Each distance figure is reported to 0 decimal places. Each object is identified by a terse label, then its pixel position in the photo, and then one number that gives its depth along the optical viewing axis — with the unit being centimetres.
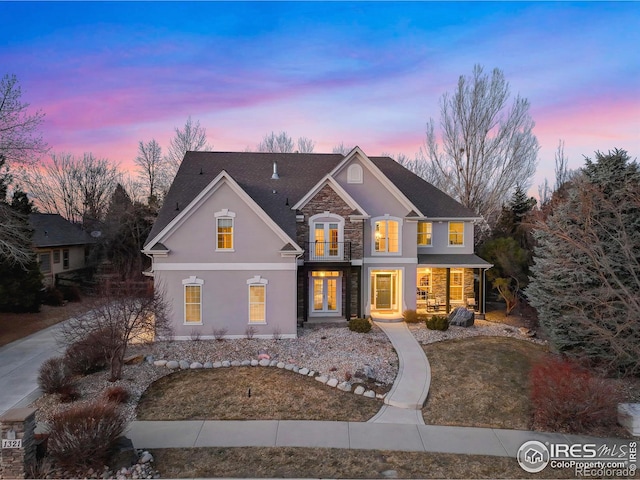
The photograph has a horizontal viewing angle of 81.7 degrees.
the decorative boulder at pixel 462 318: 1823
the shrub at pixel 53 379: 1068
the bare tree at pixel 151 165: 4103
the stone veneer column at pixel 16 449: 674
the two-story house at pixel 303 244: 1606
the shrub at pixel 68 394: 1021
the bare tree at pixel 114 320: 1170
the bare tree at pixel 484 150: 2842
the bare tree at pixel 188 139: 3750
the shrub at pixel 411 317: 1886
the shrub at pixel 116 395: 1001
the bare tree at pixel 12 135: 1650
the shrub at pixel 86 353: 1198
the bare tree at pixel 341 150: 4318
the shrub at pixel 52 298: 2372
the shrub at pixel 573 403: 931
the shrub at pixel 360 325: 1686
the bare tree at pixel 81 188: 4444
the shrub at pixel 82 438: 718
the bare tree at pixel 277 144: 4137
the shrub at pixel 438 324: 1742
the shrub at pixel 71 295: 2570
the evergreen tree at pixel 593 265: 1197
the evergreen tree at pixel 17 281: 1892
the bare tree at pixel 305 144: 4238
